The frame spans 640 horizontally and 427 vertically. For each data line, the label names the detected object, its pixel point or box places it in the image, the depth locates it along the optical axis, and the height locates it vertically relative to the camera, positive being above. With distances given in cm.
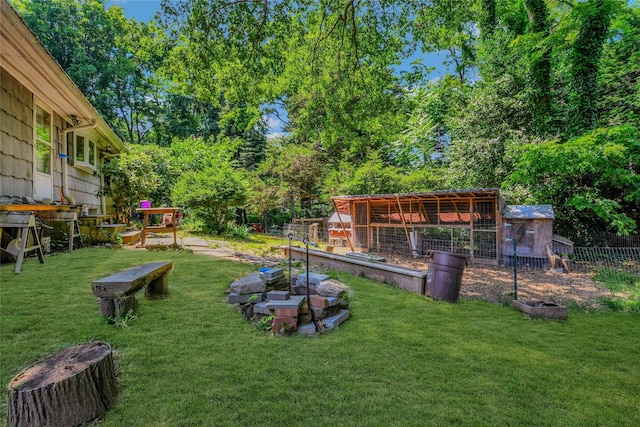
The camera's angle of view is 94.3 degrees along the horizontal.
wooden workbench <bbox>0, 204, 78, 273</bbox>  391 +3
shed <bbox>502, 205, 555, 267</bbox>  779 -53
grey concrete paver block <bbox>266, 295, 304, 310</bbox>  309 -93
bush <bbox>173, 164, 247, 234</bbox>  1040 +79
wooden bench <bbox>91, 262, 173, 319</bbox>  262 -64
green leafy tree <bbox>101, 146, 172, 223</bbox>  915 +116
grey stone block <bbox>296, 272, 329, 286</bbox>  377 -84
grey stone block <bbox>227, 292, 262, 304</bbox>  349 -98
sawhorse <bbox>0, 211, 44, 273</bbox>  389 -4
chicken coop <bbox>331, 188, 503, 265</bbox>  826 -24
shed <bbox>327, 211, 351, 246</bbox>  1173 -70
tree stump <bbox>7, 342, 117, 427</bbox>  149 -91
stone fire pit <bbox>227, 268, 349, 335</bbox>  309 -98
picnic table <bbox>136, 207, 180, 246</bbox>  650 -23
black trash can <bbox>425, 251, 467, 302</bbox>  447 -95
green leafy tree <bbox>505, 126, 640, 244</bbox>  750 +97
